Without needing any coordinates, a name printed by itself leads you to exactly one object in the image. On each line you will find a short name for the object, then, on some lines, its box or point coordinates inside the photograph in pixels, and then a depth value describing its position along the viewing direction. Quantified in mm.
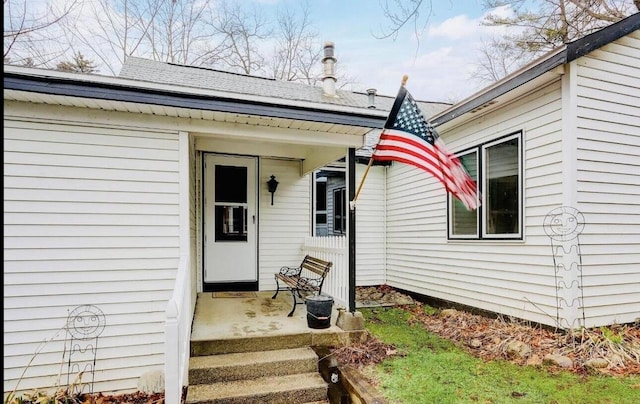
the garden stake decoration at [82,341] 3512
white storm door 6211
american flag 3811
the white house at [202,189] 3467
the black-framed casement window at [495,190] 4863
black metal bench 4887
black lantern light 6562
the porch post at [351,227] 4551
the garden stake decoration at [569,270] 4066
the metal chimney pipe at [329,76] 7737
